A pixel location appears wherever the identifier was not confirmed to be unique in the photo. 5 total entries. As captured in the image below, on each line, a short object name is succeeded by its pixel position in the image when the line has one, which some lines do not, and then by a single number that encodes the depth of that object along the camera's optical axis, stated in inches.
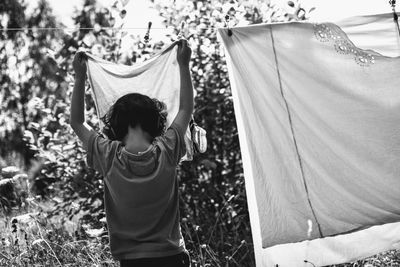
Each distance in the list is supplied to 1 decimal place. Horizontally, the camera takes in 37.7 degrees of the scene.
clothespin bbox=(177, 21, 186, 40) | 172.2
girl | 89.7
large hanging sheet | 124.6
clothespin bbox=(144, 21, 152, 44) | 132.6
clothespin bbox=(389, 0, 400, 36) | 130.3
